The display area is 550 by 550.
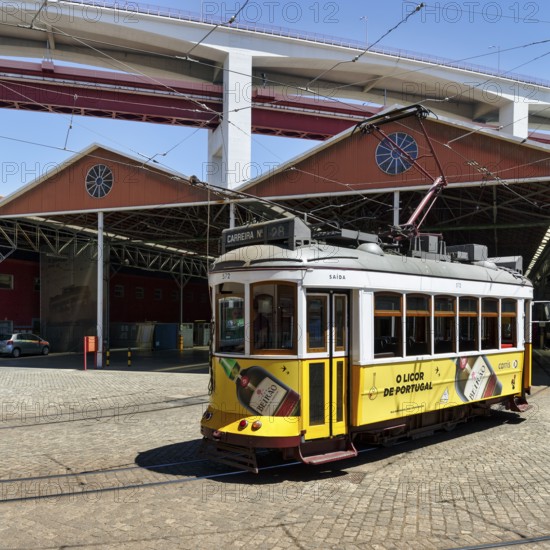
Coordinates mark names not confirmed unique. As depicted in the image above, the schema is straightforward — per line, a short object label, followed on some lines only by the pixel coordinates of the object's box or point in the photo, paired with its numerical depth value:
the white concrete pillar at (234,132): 33.12
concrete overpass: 34.09
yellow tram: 7.03
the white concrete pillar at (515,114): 46.19
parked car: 27.81
